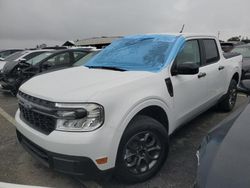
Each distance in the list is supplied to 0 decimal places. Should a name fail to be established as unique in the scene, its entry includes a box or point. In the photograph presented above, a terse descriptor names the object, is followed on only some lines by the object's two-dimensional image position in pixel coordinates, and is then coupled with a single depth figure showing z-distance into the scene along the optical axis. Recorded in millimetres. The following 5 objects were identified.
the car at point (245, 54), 5881
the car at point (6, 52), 13880
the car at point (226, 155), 1132
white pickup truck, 1834
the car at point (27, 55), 7242
